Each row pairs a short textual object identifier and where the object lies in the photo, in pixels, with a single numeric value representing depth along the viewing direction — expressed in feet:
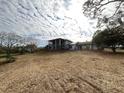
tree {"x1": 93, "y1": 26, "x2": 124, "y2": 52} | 27.59
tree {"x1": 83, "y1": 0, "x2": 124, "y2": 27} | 12.88
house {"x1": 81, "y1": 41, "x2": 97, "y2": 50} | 44.60
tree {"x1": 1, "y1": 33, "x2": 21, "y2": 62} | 32.46
